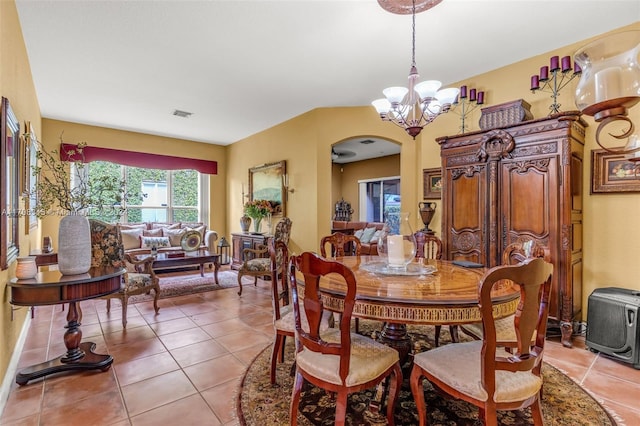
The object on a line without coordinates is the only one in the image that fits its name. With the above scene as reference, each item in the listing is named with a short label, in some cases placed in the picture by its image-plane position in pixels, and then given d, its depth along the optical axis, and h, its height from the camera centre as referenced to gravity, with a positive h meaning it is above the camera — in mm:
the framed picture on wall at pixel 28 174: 2794 +409
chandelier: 2340 +915
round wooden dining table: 1426 -399
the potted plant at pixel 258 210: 5512 +71
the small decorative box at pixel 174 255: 4593 -605
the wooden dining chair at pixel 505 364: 1222 -662
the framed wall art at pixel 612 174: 2648 +340
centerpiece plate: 2008 -379
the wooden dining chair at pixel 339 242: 2896 -268
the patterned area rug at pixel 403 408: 1726 -1146
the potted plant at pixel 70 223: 2270 -63
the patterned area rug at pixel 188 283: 4398 -1107
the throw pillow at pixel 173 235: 6195 -413
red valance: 5598 +1091
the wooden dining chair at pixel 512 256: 1878 -301
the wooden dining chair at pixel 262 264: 4089 -703
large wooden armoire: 2646 +161
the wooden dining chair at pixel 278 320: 2057 -730
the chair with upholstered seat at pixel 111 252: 2889 -354
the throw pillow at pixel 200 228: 6465 -292
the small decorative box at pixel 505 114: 2922 +955
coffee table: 4312 -659
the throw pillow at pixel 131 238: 5699 -433
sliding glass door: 8447 +455
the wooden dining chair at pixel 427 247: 2961 -323
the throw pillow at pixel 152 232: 6050 -350
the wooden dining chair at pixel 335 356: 1381 -716
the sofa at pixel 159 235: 5750 -408
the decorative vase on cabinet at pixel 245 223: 5805 -167
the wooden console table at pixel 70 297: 2000 -548
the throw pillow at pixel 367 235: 6281 -441
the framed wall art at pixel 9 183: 1955 +222
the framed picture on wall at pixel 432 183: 3974 +389
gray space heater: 2293 -856
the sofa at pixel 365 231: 5702 -382
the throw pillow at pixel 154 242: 5797 -514
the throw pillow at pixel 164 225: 6336 -222
